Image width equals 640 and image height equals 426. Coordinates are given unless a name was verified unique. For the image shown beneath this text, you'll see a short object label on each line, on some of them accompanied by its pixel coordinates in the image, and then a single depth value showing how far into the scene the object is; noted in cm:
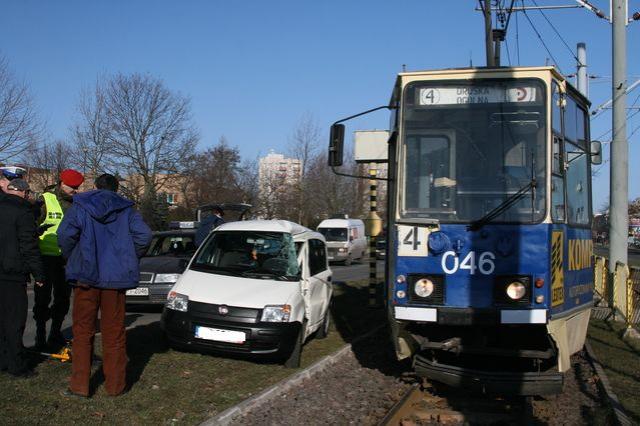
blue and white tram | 680
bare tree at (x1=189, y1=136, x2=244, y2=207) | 4322
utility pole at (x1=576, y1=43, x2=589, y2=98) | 2091
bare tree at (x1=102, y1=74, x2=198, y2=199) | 3988
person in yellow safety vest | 727
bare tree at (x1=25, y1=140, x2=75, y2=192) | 3872
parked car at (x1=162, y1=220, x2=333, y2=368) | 798
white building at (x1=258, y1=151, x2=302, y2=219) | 4425
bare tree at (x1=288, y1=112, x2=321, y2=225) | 4741
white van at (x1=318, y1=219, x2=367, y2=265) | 3562
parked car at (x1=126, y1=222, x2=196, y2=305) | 1220
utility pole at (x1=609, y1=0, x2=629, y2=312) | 1364
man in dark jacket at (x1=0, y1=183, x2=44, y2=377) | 621
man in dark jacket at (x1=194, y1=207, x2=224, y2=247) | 1214
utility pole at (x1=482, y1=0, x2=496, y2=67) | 1523
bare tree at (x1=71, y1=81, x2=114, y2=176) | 3816
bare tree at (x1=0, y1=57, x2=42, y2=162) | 2851
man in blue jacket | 587
